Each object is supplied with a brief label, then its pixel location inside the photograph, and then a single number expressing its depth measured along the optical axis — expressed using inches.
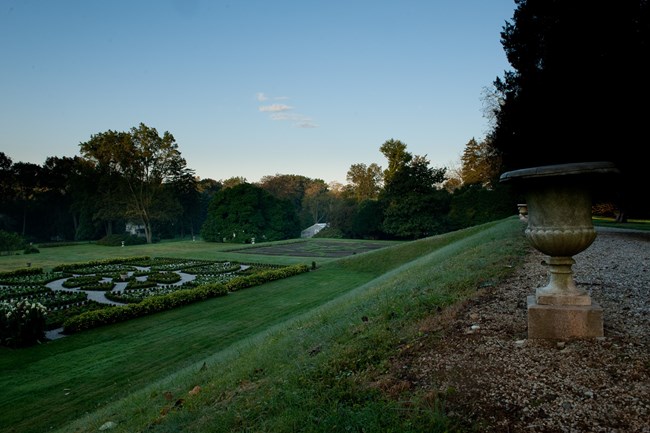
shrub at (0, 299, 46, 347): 456.8
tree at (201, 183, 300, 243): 2272.4
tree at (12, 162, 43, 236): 2400.3
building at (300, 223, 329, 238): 2970.0
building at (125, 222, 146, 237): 2928.6
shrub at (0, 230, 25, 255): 1549.0
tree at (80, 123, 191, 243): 2214.6
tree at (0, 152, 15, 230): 2331.6
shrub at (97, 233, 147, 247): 2102.6
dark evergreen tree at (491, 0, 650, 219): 500.4
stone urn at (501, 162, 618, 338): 150.3
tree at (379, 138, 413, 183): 2517.2
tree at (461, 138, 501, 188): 2120.7
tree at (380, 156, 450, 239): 2058.1
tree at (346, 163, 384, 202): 3169.3
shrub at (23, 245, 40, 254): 1625.2
